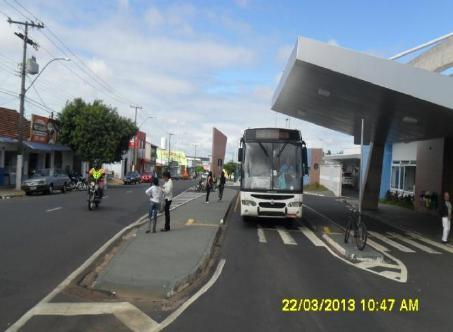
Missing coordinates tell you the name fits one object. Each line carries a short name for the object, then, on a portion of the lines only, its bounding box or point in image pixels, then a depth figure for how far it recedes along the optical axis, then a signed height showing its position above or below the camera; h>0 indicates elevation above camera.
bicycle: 12.86 -1.31
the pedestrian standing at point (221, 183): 28.97 -0.63
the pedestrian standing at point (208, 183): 27.41 -0.65
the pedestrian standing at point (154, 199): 14.34 -0.84
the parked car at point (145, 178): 68.32 -1.34
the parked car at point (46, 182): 31.77 -1.22
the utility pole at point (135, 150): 78.90 +2.64
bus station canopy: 12.98 +2.63
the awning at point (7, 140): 36.62 +1.56
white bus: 16.91 +0.08
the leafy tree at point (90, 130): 46.59 +3.19
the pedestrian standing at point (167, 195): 14.84 -0.75
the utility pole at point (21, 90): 33.19 +4.62
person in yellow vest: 20.80 -0.44
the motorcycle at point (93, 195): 20.66 -1.18
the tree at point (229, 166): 128.06 +1.55
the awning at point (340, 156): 55.31 +2.43
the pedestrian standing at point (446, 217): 16.08 -1.07
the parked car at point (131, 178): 59.38 -1.23
